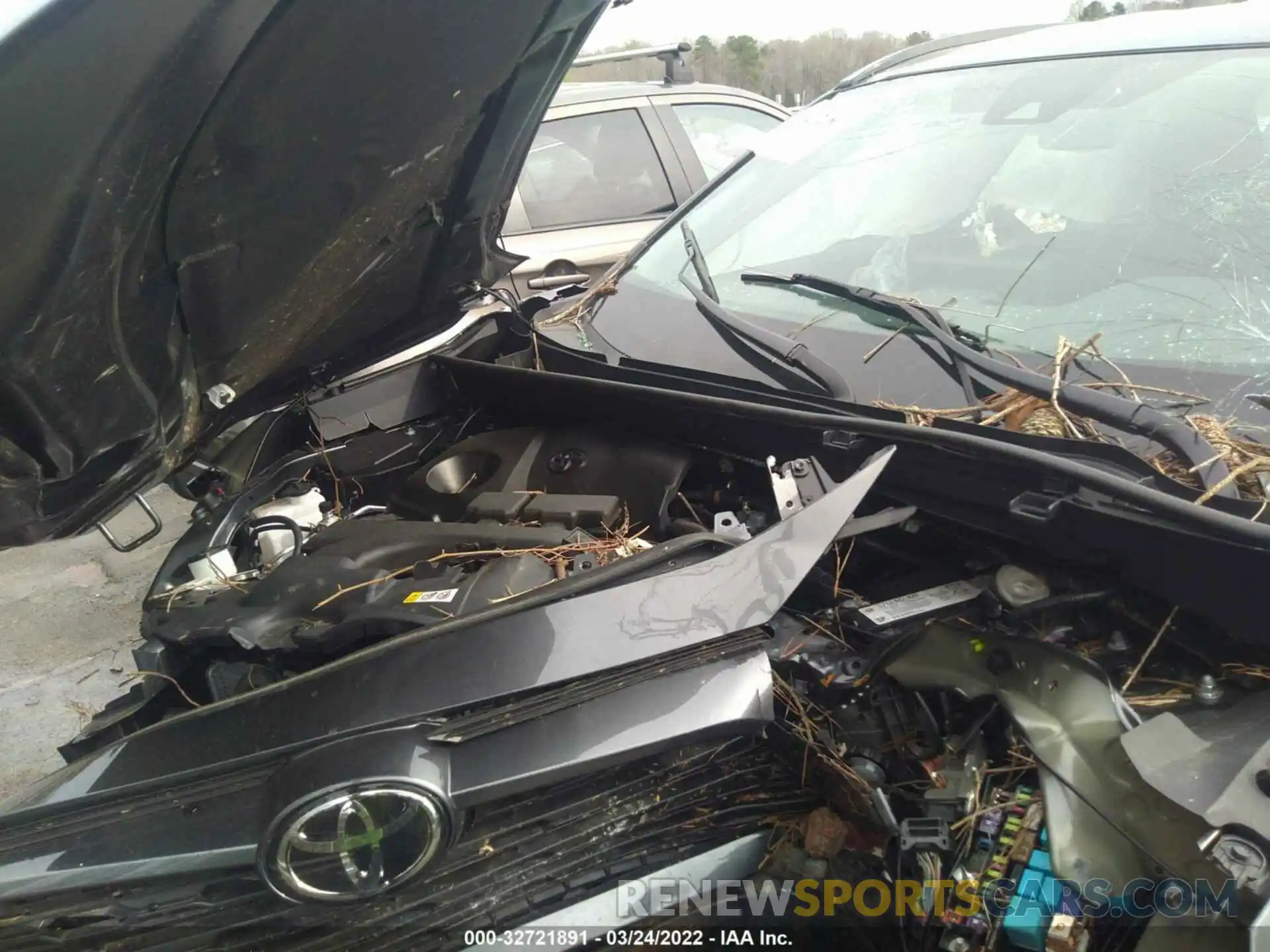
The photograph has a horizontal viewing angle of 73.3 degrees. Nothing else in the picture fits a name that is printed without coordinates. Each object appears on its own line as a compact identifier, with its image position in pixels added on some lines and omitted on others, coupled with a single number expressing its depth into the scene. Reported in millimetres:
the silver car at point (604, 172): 4582
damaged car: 1187
